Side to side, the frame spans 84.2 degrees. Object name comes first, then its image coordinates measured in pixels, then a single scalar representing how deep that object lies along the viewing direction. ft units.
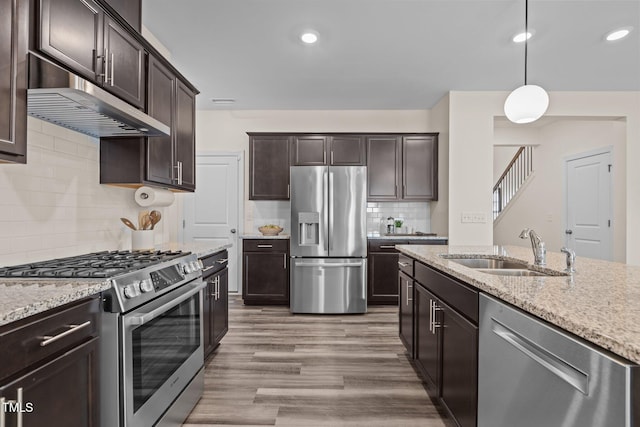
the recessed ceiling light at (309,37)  10.12
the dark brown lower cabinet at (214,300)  9.02
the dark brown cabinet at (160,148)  8.03
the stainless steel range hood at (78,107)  4.83
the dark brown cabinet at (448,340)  5.23
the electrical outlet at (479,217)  14.87
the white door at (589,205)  16.31
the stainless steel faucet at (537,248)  6.52
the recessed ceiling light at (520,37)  10.22
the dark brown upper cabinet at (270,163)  16.06
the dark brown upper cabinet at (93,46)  5.20
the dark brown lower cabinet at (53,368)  3.24
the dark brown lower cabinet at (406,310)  8.96
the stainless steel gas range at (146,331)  4.71
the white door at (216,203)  17.28
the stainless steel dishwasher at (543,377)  2.62
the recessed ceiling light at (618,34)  10.27
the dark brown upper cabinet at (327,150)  16.03
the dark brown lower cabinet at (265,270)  15.19
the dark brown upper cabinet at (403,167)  16.21
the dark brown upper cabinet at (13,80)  4.31
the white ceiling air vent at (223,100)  15.89
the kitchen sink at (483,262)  8.01
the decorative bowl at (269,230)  15.87
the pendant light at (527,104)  7.82
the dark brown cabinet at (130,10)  7.02
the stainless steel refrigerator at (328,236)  14.23
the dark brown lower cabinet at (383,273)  15.07
